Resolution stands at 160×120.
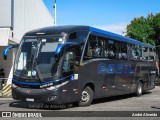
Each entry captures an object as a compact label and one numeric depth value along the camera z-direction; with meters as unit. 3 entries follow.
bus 9.19
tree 31.64
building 18.15
